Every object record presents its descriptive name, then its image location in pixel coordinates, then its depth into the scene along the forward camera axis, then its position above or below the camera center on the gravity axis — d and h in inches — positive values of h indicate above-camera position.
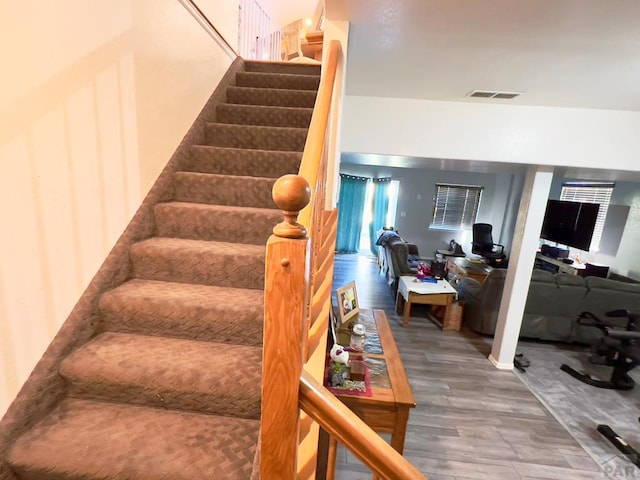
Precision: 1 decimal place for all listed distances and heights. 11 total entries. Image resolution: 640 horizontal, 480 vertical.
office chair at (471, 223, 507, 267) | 281.4 -36.5
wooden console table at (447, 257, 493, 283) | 222.2 -47.6
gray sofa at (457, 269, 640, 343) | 147.7 -43.7
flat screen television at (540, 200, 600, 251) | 217.2 -9.2
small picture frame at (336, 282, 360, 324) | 90.3 -31.6
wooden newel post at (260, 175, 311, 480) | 23.9 -9.8
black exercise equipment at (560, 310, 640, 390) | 120.5 -52.2
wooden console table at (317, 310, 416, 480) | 66.9 -43.3
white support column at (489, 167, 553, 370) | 120.0 -21.4
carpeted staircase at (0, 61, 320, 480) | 38.4 -26.5
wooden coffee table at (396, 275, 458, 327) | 167.3 -50.4
